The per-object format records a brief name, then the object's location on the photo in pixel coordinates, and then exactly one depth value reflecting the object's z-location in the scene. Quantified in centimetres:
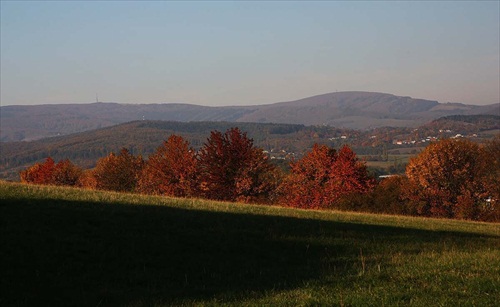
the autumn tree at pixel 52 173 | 10150
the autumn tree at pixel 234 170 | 6888
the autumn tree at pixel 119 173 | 9356
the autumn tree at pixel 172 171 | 7575
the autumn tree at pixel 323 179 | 7450
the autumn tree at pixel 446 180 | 7019
